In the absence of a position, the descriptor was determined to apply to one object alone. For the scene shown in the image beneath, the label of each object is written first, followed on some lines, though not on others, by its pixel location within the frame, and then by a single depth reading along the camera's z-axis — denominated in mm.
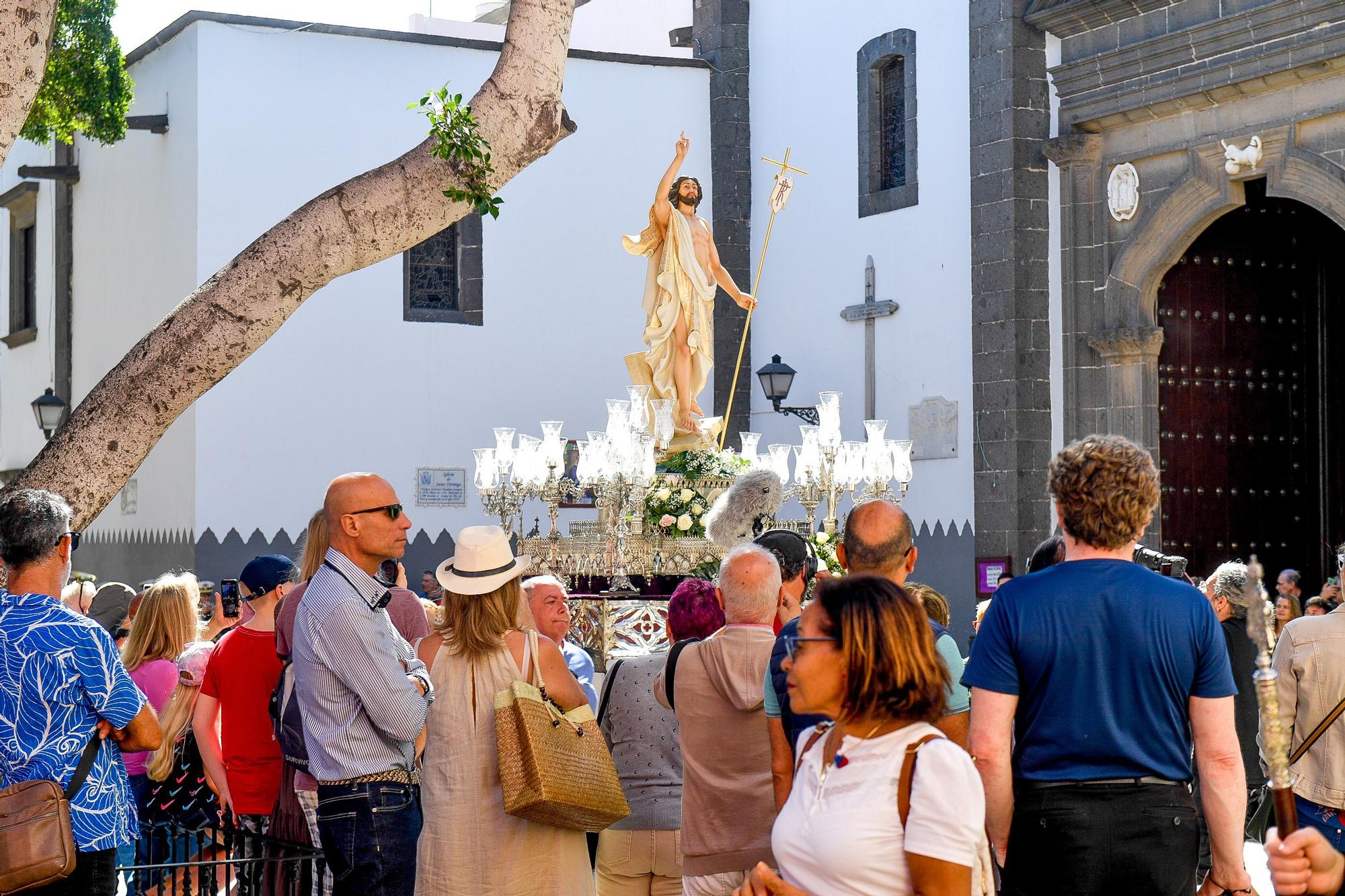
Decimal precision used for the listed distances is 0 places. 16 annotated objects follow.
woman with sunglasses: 3031
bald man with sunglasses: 4688
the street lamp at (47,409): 17500
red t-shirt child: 5727
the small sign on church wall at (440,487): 16938
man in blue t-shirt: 3760
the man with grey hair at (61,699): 4473
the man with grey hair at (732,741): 4848
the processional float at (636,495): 10914
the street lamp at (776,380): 15461
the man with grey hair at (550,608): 6012
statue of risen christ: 12508
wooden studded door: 14922
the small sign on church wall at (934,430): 15938
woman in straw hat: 4652
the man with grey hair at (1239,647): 7239
